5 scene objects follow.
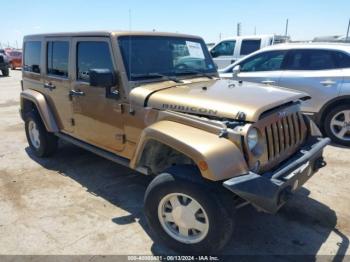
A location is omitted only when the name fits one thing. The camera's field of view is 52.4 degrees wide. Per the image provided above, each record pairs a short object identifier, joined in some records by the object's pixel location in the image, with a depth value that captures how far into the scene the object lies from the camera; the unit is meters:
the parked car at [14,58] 27.99
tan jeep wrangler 2.80
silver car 6.08
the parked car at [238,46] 11.19
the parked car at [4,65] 21.20
